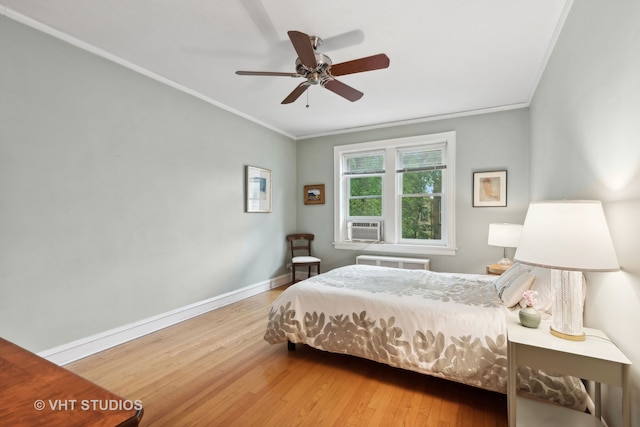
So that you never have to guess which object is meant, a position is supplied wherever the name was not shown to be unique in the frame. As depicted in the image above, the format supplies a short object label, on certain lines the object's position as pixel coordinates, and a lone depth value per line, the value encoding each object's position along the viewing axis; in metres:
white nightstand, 1.20
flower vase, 1.58
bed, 1.74
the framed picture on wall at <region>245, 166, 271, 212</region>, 4.21
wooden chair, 5.01
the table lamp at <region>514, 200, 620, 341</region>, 1.26
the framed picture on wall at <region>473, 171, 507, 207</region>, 3.86
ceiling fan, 1.97
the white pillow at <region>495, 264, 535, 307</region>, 1.95
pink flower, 1.65
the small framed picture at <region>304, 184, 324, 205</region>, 5.15
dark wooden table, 0.63
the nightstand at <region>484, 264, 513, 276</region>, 3.27
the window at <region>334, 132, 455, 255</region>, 4.29
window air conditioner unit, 4.69
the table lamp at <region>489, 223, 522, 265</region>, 3.20
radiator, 4.19
